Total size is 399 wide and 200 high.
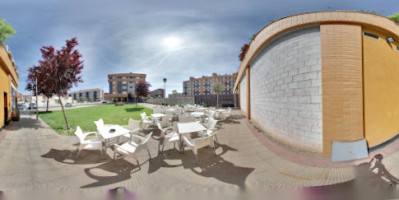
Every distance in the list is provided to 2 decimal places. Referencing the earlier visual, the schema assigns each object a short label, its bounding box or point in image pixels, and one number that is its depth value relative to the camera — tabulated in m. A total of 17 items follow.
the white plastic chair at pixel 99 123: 4.98
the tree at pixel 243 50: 9.83
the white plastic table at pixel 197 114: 8.79
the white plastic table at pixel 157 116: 7.52
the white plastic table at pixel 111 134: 4.07
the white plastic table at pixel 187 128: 4.42
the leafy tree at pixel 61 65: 7.03
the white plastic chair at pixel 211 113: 9.44
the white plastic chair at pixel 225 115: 9.79
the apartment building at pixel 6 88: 7.18
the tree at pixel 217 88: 23.62
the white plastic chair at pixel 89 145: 3.93
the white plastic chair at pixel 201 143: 3.63
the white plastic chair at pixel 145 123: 6.96
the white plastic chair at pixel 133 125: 5.36
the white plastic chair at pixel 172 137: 4.50
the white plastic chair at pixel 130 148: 3.43
